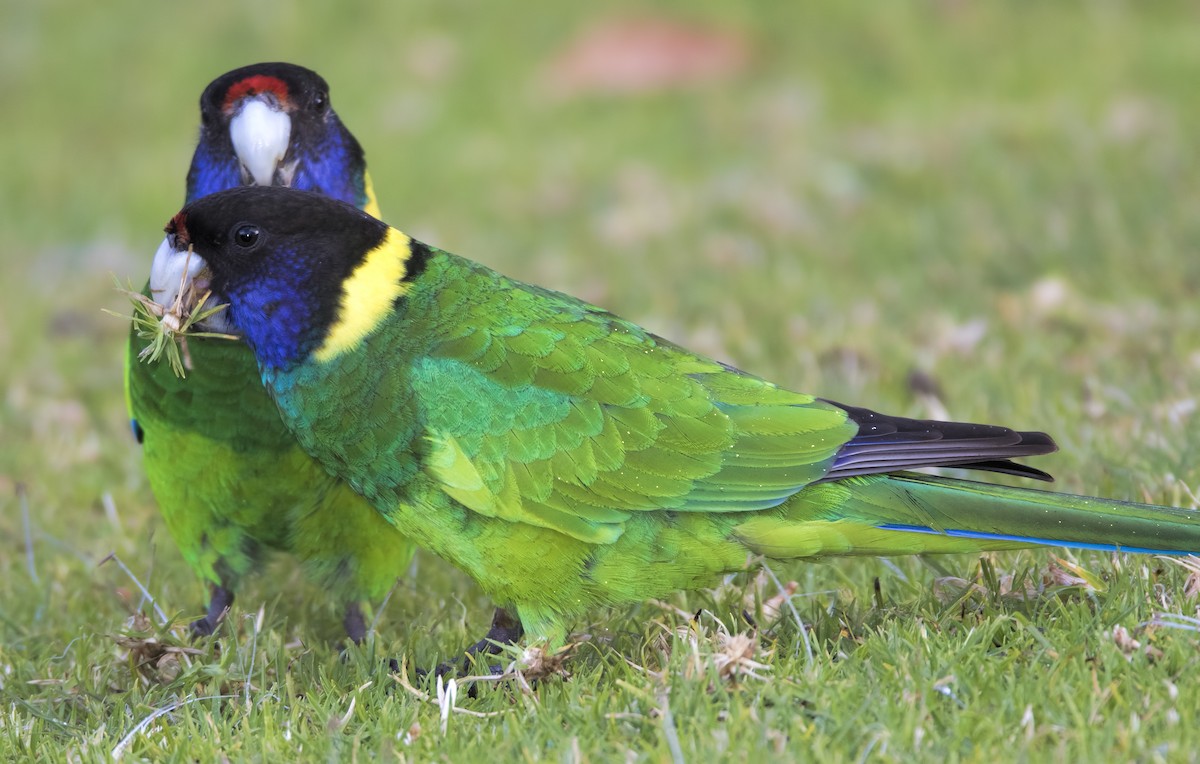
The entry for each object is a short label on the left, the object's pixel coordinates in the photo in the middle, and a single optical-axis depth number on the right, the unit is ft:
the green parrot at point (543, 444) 18.49
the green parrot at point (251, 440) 21.18
